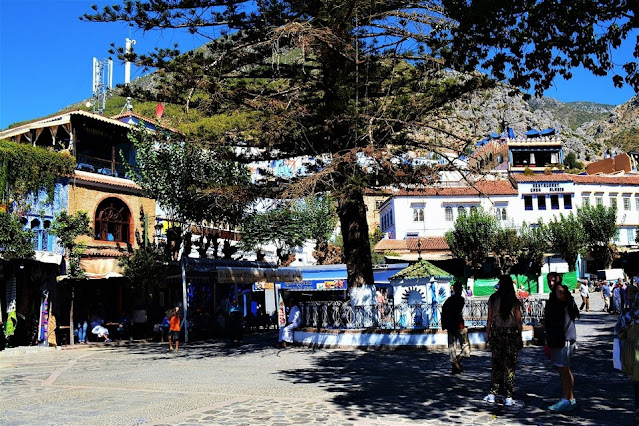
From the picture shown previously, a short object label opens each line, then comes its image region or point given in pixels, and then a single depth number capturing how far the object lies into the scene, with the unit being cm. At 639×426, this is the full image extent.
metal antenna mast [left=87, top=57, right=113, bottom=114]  3694
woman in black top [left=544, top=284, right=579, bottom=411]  738
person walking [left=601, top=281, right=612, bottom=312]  3022
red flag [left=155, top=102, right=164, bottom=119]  3442
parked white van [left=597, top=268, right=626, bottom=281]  4469
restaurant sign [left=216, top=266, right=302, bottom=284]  2073
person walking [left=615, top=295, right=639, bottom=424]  602
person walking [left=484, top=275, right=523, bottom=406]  786
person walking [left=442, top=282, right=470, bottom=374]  1058
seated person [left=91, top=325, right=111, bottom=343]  2252
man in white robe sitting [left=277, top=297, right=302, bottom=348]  1728
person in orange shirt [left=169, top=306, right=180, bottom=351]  1730
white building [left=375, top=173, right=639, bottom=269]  5509
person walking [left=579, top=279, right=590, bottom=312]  2972
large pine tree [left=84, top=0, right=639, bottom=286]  1416
